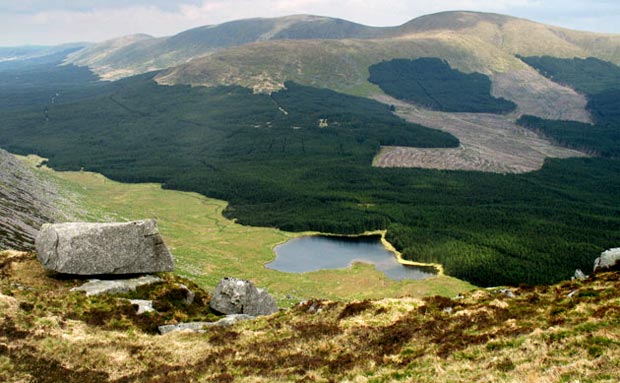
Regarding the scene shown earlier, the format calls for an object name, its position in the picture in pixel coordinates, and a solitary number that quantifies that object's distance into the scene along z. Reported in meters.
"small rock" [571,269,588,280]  59.25
